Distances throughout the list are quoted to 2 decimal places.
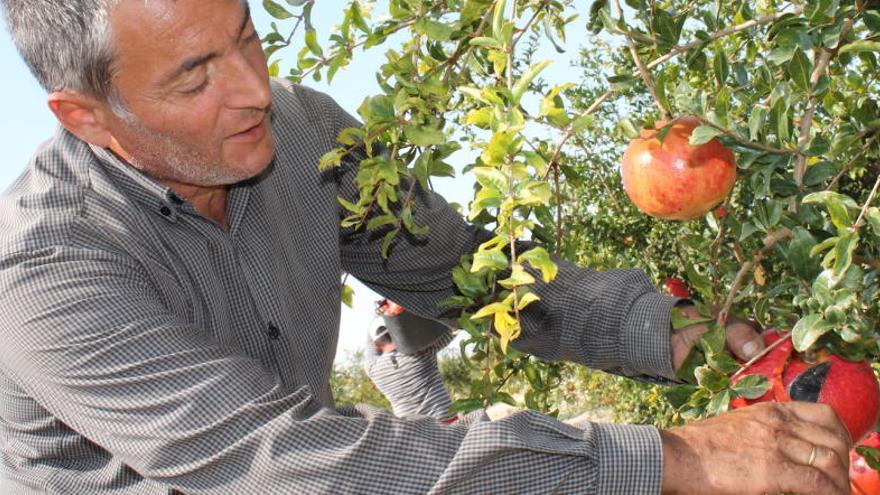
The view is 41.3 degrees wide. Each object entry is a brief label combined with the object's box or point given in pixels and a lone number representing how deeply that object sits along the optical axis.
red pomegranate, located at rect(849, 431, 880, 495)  2.18
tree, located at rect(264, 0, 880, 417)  1.42
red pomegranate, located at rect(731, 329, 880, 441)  1.59
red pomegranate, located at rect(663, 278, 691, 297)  2.92
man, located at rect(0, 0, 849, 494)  1.44
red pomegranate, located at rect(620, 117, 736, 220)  1.87
